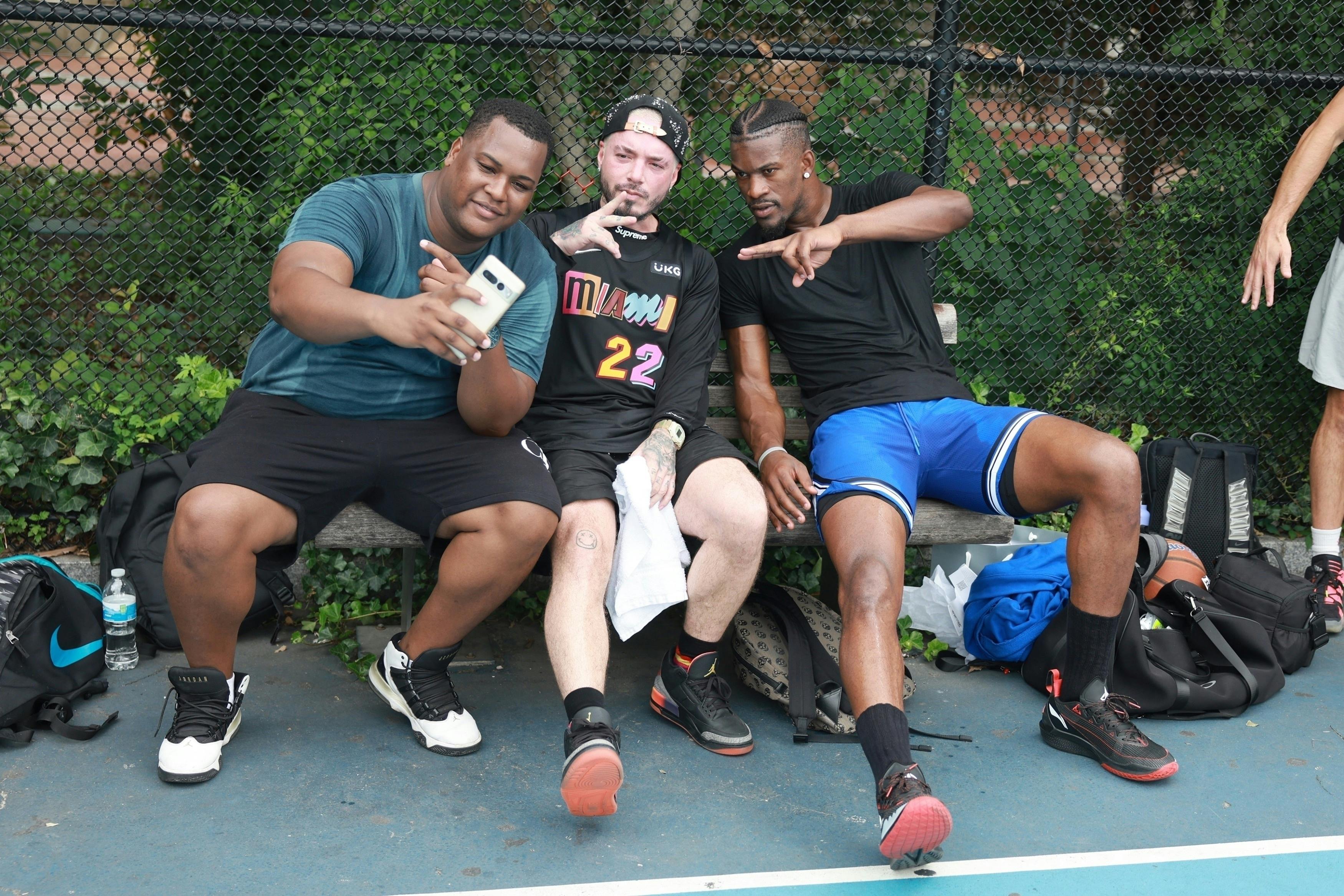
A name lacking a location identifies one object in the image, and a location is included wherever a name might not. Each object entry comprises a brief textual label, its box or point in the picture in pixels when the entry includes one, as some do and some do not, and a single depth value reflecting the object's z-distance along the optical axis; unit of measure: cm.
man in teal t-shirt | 283
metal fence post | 406
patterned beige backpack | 332
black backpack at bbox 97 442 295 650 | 355
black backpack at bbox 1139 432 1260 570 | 419
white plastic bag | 394
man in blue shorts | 295
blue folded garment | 366
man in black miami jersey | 315
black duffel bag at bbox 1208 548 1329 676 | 387
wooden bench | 322
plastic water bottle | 345
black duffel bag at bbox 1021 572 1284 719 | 343
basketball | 382
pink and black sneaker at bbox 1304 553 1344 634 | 427
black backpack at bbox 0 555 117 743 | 300
